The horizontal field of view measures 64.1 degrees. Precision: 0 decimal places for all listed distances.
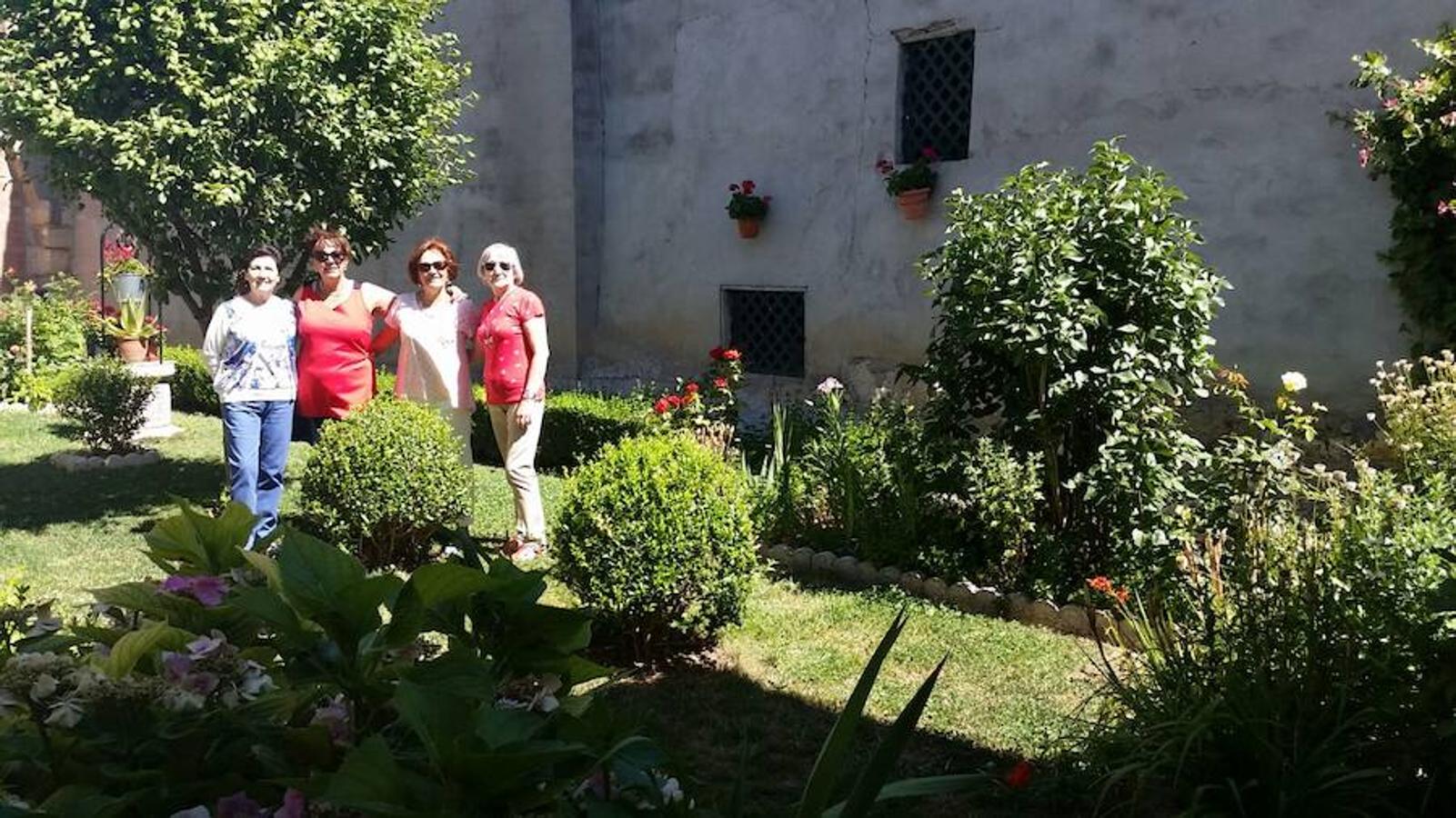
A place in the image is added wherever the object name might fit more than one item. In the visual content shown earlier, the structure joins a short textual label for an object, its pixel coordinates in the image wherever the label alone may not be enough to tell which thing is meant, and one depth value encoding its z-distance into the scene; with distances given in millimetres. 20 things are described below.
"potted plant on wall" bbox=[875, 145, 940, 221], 9047
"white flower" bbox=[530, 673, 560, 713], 1020
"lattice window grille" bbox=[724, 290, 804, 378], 10359
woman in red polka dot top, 6453
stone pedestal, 11312
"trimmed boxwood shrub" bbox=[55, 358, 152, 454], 9625
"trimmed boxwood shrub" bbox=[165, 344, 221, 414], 13633
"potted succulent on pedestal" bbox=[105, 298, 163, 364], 12648
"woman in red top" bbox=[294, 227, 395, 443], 6441
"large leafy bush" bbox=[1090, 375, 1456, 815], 3045
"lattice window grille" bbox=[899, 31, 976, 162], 9086
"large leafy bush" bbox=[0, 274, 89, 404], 13453
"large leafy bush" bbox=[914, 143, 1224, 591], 5441
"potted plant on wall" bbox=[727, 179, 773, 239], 10203
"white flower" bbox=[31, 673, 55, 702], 971
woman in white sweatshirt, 6113
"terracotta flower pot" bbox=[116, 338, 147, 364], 12633
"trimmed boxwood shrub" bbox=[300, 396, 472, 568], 6148
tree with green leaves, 6500
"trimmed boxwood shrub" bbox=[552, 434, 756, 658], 4836
